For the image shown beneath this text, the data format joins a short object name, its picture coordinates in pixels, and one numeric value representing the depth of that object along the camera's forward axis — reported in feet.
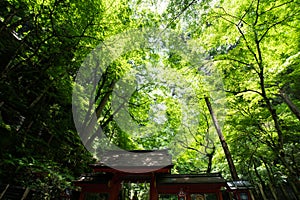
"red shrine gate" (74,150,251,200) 21.03
